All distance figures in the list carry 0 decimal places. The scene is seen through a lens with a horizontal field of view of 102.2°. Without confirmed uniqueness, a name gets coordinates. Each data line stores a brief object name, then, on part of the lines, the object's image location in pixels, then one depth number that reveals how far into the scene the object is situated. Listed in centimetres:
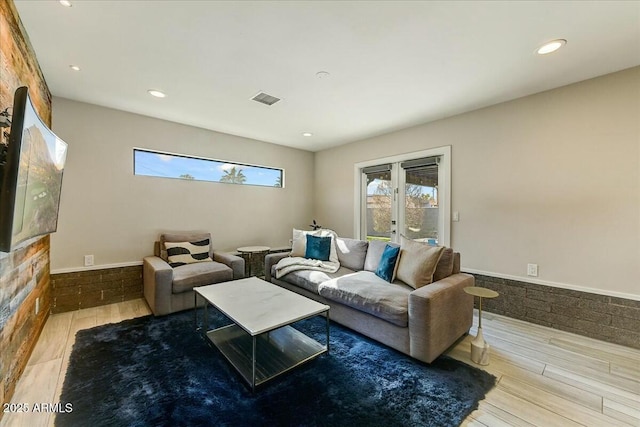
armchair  284
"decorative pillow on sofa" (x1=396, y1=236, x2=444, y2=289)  241
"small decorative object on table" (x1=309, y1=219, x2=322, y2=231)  522
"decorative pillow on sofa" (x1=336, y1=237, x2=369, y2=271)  332
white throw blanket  322
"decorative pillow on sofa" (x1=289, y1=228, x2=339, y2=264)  358
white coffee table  182
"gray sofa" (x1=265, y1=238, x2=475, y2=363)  199
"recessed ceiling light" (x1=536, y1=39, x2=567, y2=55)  195
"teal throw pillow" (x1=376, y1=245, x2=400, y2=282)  271
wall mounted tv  114
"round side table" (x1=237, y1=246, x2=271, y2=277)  412
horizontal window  356
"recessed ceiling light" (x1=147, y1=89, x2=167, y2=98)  278
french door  359
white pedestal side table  203
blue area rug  149
